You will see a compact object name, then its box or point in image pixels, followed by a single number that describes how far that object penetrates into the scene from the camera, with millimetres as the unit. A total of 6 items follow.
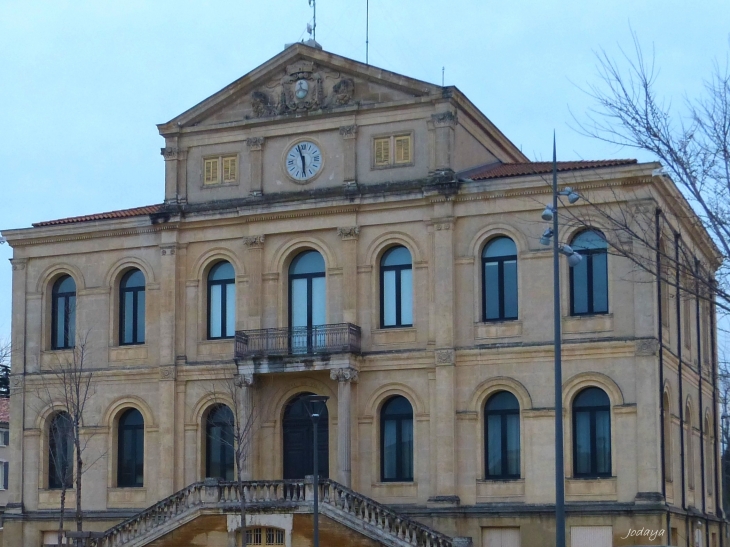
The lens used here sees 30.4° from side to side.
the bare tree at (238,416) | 39688
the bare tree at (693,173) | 18484
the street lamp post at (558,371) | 25062
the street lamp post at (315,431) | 31797
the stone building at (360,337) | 37406
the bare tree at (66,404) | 42594
